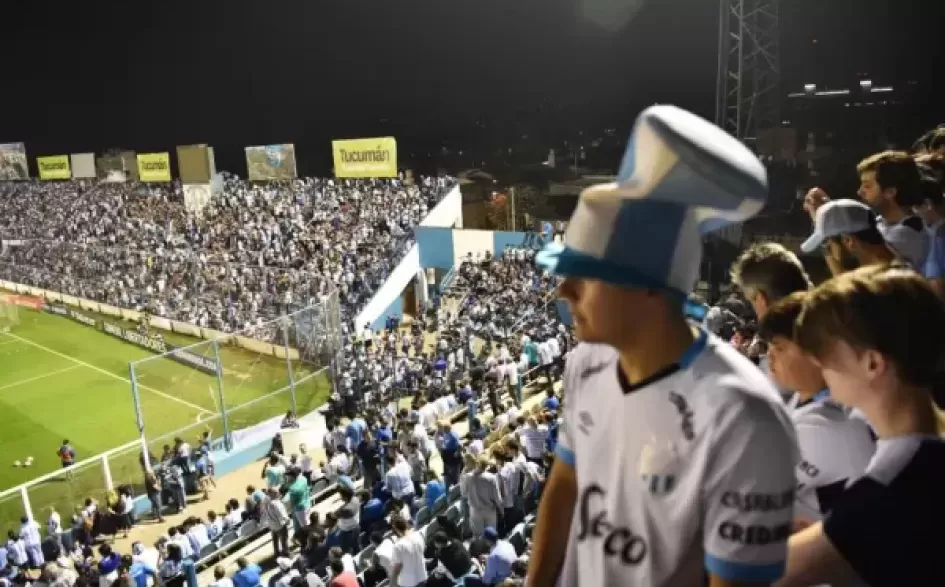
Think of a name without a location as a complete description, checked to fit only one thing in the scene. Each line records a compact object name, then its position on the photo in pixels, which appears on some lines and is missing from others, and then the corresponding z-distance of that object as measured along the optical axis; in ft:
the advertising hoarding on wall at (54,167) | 163.50
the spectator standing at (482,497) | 25.03
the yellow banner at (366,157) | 104.22
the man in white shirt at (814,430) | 5.95
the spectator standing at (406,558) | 21.44
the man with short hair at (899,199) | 11.23
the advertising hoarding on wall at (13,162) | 170.91
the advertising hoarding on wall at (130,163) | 150.20
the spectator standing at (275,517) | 30.76
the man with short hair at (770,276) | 8.34
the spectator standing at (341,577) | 19.52
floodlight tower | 55.21
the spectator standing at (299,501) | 31.53
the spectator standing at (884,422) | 4.37
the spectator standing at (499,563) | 20.22
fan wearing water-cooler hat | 4.18
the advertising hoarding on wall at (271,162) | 120.16
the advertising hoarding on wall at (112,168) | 151.64
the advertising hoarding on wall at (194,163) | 124.06
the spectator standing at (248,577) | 24.45
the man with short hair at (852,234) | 9.41
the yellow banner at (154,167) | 139.03
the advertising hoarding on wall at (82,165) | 157.99
